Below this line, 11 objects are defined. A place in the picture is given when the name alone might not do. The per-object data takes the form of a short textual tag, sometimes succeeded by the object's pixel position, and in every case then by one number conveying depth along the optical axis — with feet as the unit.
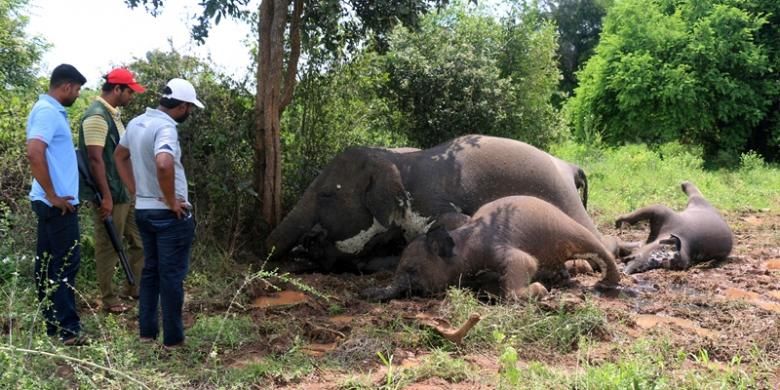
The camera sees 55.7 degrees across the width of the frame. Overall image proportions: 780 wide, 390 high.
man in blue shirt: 15.48
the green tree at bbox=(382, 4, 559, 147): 35.45
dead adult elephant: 24.89
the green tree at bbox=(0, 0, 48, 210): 24.59
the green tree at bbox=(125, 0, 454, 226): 24.34
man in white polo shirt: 15.31
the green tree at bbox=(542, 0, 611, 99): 123.65
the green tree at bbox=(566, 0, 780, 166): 68.28
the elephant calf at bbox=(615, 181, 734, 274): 24.91
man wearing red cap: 18.40
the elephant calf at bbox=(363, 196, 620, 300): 20.40
